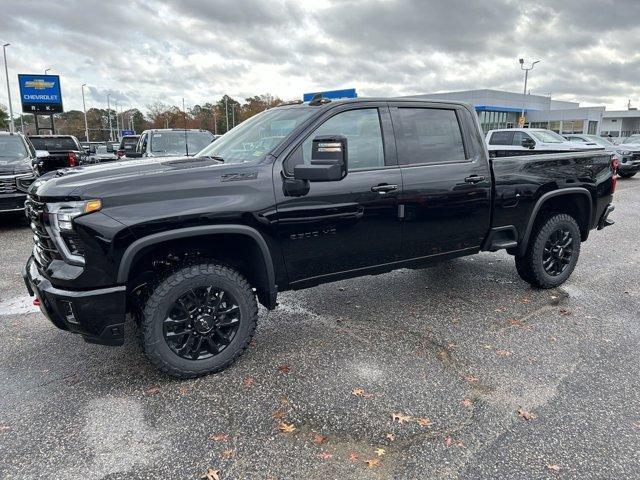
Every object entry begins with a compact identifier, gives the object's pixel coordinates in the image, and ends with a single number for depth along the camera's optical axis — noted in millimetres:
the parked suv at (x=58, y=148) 14205
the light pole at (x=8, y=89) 42656
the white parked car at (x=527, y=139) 15715
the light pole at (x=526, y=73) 40038
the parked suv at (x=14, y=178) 8219
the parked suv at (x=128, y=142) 17569
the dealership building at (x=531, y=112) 57328
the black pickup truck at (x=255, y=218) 2926
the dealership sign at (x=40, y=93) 35969
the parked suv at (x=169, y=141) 10060
